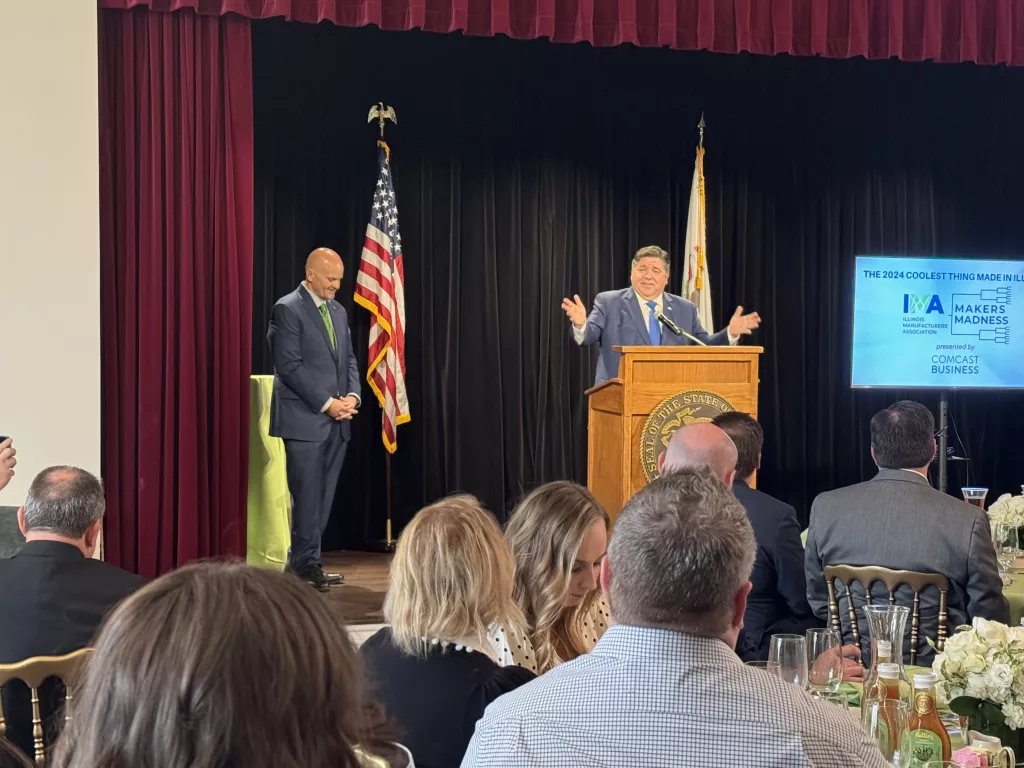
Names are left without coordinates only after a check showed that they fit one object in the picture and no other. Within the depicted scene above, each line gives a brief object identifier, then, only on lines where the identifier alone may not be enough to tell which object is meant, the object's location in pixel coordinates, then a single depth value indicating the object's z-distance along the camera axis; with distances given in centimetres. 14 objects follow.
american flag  680
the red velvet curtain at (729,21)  536
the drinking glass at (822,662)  205
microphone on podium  500
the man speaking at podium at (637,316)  593
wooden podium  492
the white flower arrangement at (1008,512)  369
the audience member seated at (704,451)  313
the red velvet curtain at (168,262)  533
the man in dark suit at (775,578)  307
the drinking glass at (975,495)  409
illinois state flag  724
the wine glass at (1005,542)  354
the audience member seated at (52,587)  230
